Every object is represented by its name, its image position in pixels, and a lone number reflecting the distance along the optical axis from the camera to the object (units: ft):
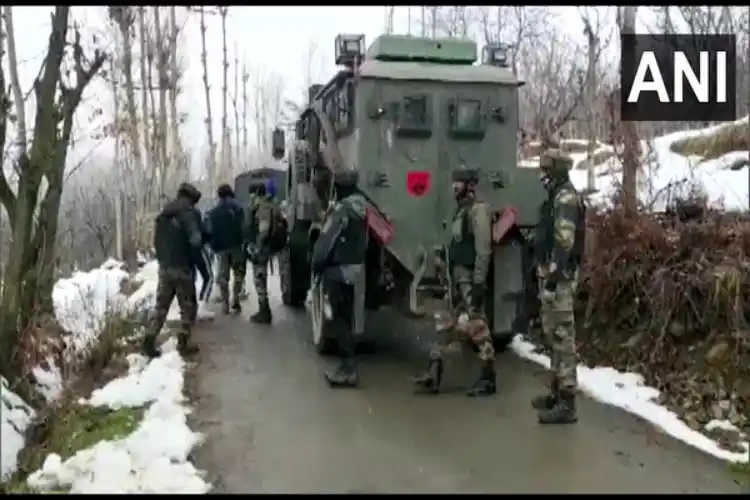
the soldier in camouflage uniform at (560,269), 22.63
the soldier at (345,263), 25.75
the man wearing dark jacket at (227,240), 37.50
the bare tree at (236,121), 153.03
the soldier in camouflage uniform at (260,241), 36.42
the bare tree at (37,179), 25.64
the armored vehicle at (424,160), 28.55
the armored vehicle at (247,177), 71.96
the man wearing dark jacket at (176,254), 29.12
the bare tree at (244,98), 165.33
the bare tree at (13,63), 53.96
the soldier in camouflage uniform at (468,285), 25.30
